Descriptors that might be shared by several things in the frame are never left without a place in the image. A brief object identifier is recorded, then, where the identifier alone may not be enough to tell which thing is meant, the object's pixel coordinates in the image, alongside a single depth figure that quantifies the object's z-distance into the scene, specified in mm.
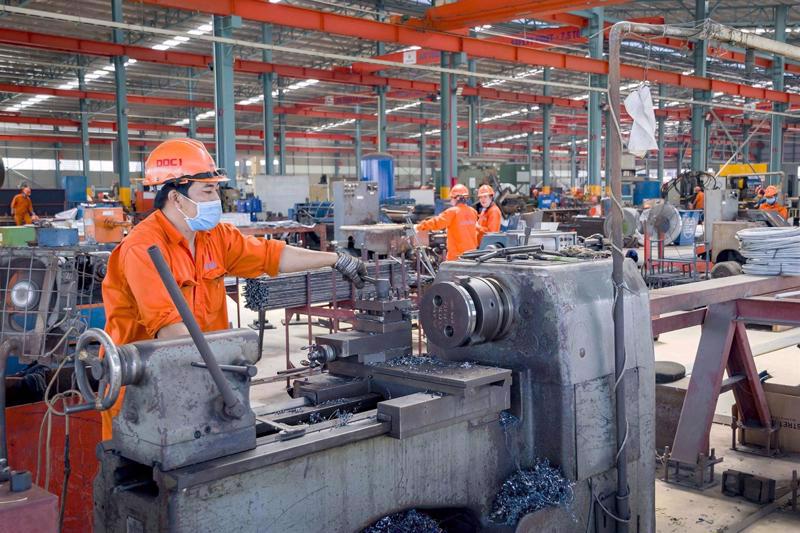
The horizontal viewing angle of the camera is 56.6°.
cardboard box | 3909
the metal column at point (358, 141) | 25572
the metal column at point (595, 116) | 14875
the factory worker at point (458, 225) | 6809
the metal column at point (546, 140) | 21484
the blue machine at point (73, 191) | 17312
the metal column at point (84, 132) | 19916
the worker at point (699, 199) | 11453
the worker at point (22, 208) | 13617
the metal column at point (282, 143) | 21359
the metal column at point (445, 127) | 14578
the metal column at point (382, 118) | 17748
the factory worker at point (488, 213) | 7539
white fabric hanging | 2488
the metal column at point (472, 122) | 19797
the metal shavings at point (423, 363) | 2031
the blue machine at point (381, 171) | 13880
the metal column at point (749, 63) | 10055
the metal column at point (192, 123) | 20683
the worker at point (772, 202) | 11477
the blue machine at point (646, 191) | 18259
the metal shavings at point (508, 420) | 2074
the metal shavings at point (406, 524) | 1890
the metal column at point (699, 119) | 16375
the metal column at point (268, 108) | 16391
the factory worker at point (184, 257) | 1907
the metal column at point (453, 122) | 14719
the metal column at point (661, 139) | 22828
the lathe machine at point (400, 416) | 1418
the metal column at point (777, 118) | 16891
